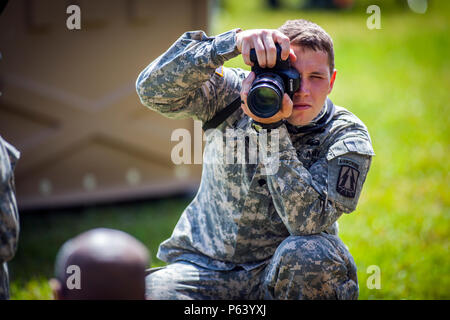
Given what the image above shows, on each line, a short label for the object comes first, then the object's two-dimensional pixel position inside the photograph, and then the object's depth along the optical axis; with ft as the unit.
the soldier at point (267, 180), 17.42
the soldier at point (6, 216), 14.74
